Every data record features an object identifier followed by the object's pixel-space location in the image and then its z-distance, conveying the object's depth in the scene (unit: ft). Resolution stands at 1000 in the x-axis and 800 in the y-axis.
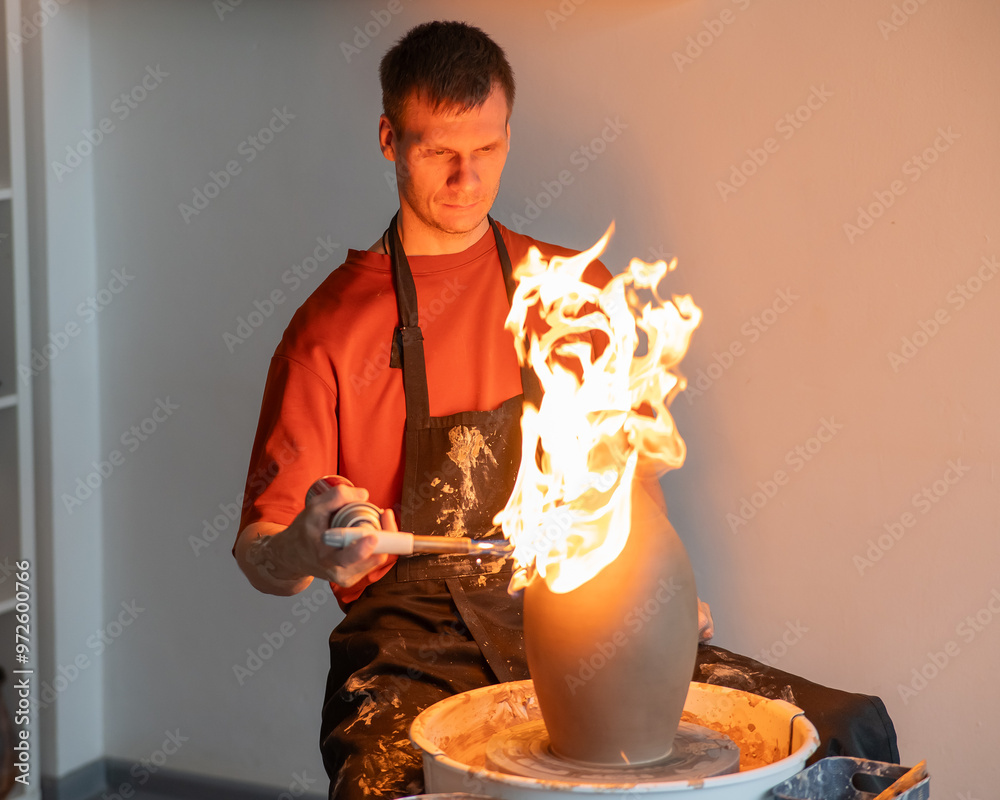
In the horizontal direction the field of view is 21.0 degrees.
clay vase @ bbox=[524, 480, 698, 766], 7.59
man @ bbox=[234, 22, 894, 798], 8.48
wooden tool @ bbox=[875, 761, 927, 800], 7.32
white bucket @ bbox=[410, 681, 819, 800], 7.32
